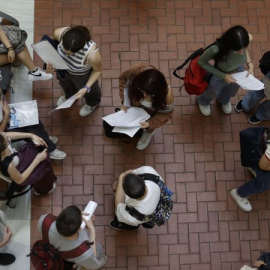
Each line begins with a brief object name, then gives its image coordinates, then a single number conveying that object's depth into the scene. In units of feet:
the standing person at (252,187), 14.28
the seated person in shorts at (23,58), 15.14
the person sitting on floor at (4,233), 12.94
